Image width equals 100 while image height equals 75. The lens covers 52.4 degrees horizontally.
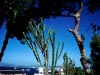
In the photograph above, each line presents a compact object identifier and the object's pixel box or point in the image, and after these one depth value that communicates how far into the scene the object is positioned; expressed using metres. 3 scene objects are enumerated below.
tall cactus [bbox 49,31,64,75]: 3.52
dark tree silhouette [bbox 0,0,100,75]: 7.72
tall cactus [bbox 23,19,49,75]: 3.73
